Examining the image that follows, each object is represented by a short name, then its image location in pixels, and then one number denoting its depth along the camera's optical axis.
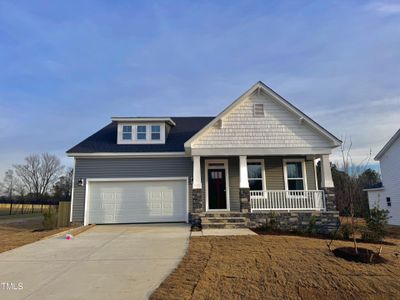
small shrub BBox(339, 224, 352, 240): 10.66
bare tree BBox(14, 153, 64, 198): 61.16
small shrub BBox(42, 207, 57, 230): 13.17
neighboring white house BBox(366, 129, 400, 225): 20.64
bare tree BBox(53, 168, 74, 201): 49.00
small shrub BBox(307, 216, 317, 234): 11.89
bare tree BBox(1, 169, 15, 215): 62.85
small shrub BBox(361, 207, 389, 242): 10.27
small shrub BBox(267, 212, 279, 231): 11.91
